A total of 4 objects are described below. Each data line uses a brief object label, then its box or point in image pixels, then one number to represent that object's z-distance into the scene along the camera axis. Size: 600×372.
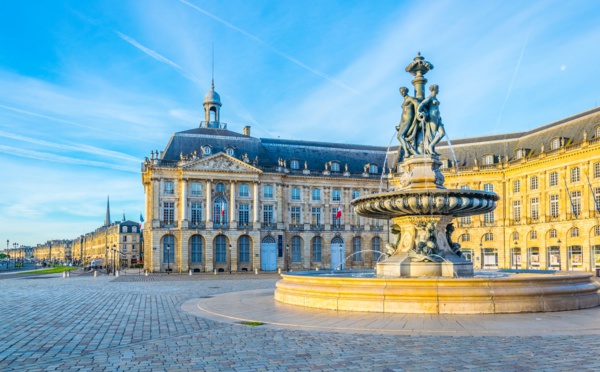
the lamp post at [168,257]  59.09
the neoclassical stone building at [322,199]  54.28
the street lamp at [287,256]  64.84
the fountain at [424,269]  13.23
